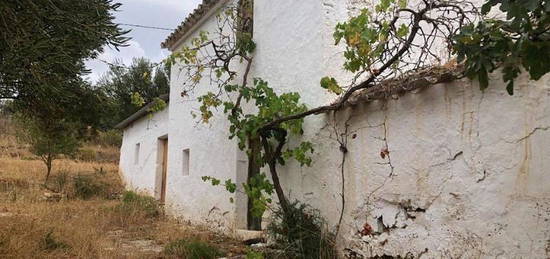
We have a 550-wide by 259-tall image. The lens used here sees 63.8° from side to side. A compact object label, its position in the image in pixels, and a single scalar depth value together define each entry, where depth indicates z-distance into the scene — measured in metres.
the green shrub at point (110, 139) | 24.91
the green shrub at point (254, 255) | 4.51
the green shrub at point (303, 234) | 4.61
